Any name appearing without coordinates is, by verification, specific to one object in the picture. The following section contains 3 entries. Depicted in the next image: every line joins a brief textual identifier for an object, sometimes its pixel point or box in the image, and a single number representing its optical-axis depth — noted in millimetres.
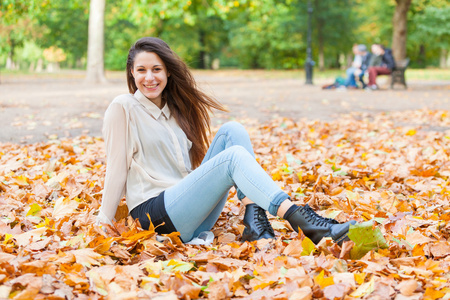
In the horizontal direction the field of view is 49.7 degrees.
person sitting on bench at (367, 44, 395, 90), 14570
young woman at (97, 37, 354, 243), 2652
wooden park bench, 14946
